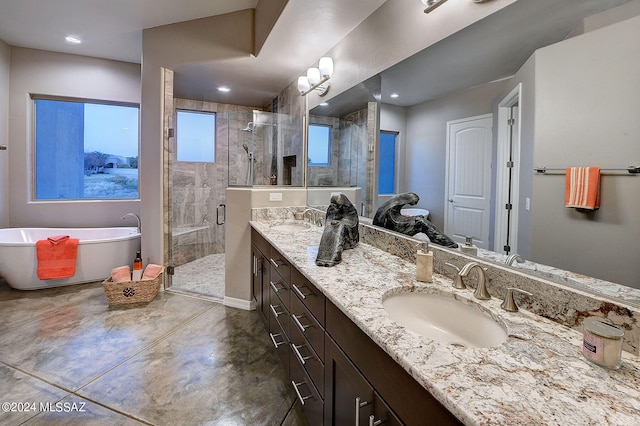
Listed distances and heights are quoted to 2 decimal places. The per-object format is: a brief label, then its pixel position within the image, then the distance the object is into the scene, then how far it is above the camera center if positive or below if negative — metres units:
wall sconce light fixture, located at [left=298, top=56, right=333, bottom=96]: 2.58 +1.11
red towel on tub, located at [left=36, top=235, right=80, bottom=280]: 3.12 -0.65
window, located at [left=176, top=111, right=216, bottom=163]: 4.57 +0.93
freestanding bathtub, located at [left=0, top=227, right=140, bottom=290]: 3.11 -0.64
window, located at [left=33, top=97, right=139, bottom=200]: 3.88 +0.60
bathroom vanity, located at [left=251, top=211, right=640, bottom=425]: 0.57 -0.37
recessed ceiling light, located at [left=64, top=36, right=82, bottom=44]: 3.35 +1.73
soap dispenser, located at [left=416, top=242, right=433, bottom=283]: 1.22 -0.26
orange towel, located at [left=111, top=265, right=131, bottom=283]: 2.98 -0.79
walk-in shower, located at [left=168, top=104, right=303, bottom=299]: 3.37 +0.26
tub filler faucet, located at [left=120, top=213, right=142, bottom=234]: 3.95 -0.27
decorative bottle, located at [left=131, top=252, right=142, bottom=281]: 3.06 -0.76
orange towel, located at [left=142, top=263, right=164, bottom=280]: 3.09 -0.77
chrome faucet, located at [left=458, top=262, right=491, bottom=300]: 1.04 -0.27
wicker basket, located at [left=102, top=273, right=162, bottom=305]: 2.88 -0.92
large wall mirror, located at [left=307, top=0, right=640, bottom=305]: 0.77 +0.25
